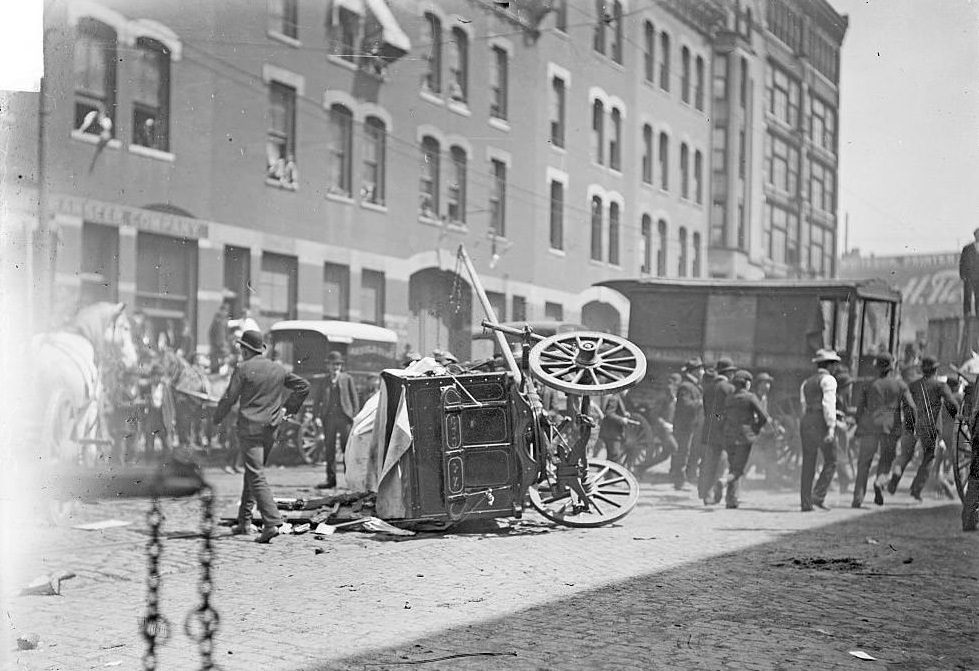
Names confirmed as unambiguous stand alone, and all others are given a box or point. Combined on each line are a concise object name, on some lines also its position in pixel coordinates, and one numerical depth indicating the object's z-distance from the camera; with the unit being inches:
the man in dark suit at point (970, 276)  430.3
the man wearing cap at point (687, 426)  573.6
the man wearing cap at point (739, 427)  493.4
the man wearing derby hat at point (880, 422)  505.0
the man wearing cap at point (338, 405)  568.7
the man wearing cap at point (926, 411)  487.2
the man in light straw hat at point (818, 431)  501.7
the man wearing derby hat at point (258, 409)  380.5
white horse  392.5
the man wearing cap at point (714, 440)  517.3
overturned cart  380.2
